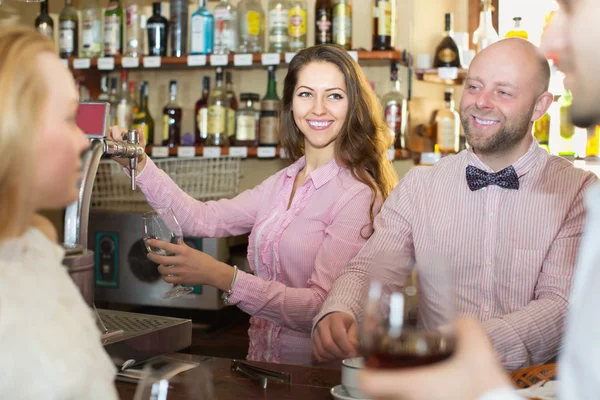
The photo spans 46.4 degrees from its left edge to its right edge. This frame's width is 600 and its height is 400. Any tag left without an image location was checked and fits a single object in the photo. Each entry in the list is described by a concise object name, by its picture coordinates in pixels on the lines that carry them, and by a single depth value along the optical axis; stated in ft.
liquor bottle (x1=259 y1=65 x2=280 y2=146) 11.00
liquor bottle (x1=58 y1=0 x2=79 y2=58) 11.80
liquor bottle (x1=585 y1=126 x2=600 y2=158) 10.62
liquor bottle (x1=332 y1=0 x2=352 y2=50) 10.28
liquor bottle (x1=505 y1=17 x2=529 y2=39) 10.34
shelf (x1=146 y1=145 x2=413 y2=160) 10.32
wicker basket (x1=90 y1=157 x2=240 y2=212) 10.84
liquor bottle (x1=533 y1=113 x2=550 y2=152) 10.62
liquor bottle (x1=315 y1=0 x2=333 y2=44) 10.36
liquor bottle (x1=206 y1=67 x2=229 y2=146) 11.13
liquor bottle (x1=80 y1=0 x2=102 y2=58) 11.74
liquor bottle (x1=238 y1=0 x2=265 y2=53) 11.07
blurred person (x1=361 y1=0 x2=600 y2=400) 1.92
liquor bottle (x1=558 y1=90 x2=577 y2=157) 10.69
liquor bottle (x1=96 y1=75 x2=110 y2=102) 12.06
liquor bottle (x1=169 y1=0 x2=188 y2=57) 11.46
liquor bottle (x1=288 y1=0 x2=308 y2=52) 10.65
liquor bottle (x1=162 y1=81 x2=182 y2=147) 11.91
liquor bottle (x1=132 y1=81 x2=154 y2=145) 12.00
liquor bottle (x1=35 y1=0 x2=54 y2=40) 11.73
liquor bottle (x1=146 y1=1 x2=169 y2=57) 11.32
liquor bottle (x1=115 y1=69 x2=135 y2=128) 11.82
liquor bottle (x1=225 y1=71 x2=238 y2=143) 11.24
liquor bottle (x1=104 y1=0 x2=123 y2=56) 11.58
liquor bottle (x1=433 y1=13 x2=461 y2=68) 10.75
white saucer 3.56
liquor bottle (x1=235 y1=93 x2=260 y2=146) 11.03
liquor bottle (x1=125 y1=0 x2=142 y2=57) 11.69
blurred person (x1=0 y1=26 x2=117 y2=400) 2.17
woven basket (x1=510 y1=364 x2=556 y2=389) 3.89
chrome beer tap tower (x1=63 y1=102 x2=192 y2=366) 3.79
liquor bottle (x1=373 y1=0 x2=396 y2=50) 10.36
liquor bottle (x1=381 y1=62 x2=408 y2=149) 10.39
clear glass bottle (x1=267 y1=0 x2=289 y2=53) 10.73
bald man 5.73
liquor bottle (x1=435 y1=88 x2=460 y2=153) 10.60
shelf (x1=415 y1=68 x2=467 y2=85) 10.14
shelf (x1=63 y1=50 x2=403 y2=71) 9.95
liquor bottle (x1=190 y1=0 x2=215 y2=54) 11.00
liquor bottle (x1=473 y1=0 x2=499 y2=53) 11.07
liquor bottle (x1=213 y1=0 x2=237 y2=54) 10.93
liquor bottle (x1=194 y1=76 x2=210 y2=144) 11.36
